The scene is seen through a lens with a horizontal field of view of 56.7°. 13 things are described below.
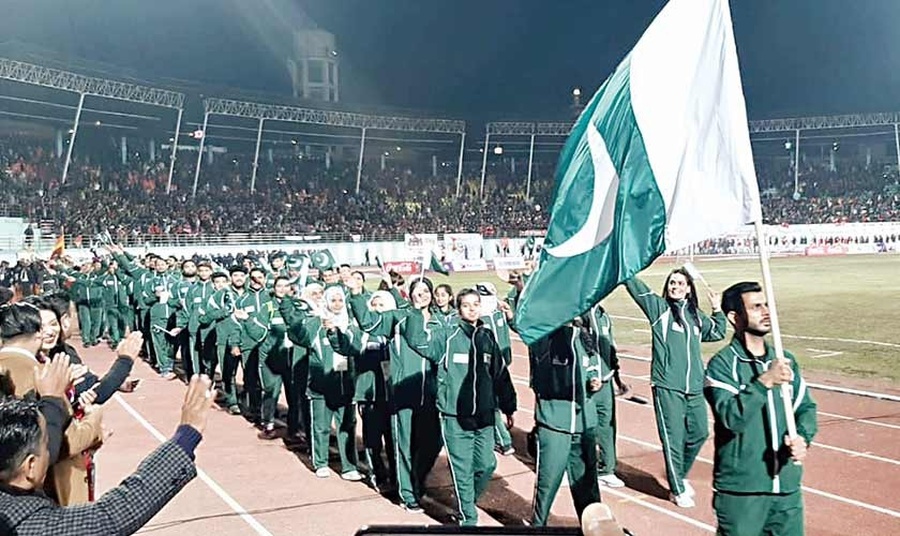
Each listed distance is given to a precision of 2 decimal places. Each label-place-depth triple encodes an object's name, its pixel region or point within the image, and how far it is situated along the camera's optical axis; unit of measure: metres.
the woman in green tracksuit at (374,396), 7.69
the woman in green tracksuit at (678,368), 6.98
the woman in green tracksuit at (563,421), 5.92
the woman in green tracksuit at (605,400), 7.43
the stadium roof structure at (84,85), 36.25
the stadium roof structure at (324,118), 48.81
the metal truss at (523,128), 63.00
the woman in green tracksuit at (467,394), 6.26
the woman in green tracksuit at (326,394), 8.06
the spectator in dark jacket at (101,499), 2.47
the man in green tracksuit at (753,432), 4.14
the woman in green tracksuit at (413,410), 6.98
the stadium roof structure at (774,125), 61.53
